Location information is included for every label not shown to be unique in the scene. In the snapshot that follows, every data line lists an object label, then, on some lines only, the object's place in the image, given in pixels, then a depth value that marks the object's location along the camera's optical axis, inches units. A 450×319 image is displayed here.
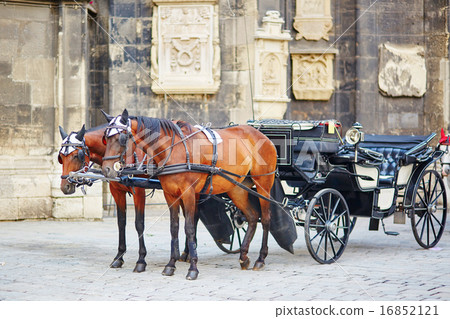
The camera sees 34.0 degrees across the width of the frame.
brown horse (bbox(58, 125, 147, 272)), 311.0
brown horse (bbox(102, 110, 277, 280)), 294.8
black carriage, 336.8
